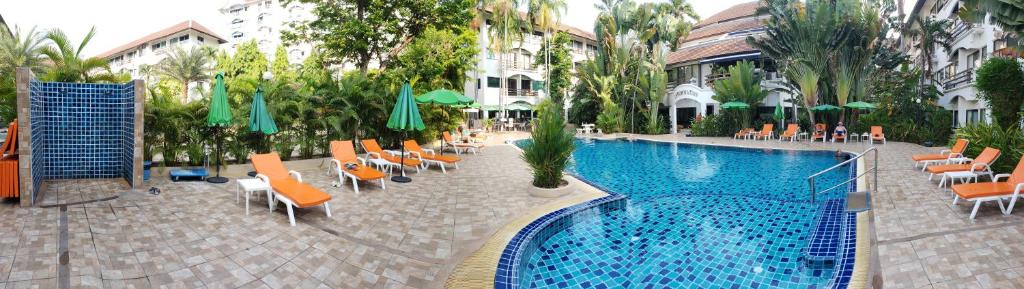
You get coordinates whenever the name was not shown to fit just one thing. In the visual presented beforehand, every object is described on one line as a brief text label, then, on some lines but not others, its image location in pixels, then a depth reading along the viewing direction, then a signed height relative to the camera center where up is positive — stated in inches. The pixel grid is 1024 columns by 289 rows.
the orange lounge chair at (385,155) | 414.9 -18.5
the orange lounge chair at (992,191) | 242.4 -26.8
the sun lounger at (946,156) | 414.3 -15.5
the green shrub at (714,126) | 993.4 +21.3
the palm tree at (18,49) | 935.9 +165.3
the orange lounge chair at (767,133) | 877.8 +6.9
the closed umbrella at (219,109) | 345.1 +17.2
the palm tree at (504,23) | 1250.0 +292.4
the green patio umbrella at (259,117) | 362.6 +12.4
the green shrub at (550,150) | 325.1 -9.6
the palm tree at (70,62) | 358.6 +53.4
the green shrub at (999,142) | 361.6 -2.9
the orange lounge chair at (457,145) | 607.2 -12.7
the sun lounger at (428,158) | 441.4 -20.9
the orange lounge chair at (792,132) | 829.2 +8.4
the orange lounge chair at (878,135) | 743.1 +3.8
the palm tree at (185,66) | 1620.3 +222.7
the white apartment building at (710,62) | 1087.0 +182.3
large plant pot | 313.0 -36.3
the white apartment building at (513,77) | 1434.5 +181.4
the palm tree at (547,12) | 1270.9 +322.8
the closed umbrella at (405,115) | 378.6 +15.2
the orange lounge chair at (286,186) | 238.1 -28.6
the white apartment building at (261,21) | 2170.3 +517.4
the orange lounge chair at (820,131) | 821.2 +10.4
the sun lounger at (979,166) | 337.3 -19.4
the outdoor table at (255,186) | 253.9 -27.6
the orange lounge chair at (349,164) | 325.1 -22.3
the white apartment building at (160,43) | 1985.7 +379.4
